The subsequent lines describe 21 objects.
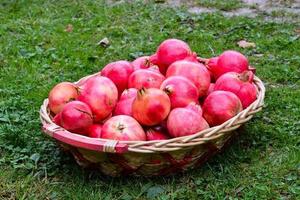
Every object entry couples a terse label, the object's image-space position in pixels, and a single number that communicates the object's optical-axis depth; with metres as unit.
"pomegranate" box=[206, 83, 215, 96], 2.65
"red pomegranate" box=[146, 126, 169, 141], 2.36
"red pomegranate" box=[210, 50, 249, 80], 2.71
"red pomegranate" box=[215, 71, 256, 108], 2.56
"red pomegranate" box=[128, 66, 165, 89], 2.59
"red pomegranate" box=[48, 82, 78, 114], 2.57
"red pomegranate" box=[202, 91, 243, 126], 2.42
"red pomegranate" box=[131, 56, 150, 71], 2.79
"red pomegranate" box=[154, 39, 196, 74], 2.74
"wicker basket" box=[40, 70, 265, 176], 2.20
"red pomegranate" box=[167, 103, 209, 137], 2.32
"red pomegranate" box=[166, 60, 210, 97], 2.59
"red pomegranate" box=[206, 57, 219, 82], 2.80
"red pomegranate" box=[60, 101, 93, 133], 2.34
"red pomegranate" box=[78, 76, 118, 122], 2.45
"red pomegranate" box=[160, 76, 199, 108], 2.44
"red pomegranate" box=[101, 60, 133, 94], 2.69
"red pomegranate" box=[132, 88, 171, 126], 2.35
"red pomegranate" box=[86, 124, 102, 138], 2.39
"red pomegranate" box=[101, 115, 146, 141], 2.30
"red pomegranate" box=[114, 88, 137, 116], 2.49
